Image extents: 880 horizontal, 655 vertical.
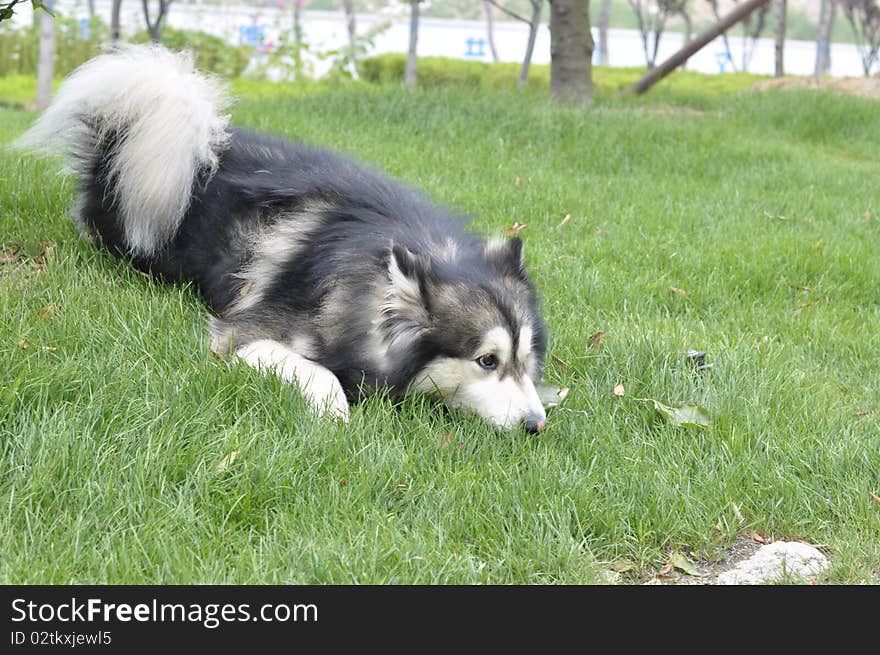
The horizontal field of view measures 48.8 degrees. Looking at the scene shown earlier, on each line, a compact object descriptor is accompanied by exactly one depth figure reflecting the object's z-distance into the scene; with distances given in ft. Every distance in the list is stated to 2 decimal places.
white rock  8.96
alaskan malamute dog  11.13
